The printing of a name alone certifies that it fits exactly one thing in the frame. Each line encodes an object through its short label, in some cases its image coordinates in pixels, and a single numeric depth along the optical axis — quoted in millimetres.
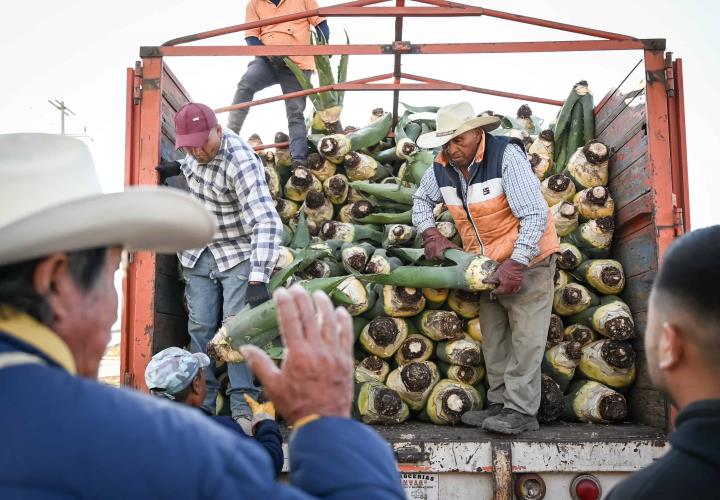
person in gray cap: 2746
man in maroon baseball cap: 3867
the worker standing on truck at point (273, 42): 5895
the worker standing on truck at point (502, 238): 3760
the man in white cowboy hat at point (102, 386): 953
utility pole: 29597
